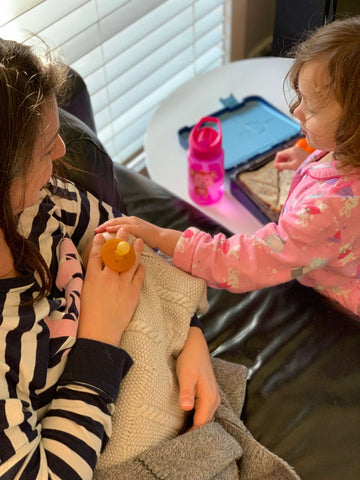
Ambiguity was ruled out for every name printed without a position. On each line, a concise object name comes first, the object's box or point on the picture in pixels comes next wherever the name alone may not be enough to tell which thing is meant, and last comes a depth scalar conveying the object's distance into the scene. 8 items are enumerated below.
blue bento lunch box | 1.38
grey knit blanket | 0.73
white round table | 1.35
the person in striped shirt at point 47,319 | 0.63
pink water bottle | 1.28
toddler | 0.86
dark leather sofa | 0.88
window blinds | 1.34
